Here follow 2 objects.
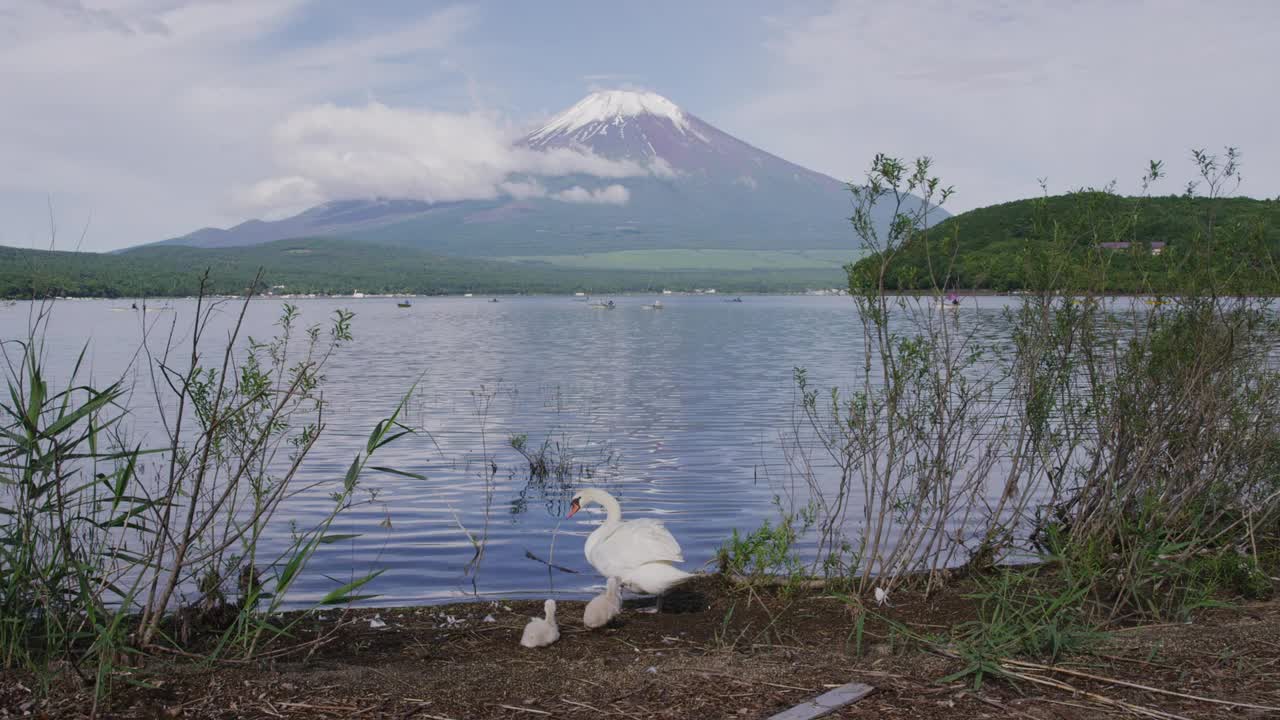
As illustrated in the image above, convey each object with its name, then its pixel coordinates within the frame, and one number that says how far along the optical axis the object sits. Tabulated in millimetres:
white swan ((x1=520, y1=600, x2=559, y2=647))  5781
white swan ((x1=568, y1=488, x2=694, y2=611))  6719
